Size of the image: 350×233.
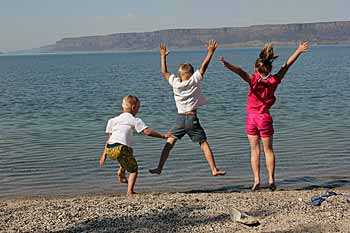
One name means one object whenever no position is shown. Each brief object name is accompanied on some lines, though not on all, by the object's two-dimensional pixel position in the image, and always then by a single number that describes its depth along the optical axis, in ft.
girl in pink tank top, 24.81
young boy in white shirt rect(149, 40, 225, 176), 25.79
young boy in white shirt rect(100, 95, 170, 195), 24.84
